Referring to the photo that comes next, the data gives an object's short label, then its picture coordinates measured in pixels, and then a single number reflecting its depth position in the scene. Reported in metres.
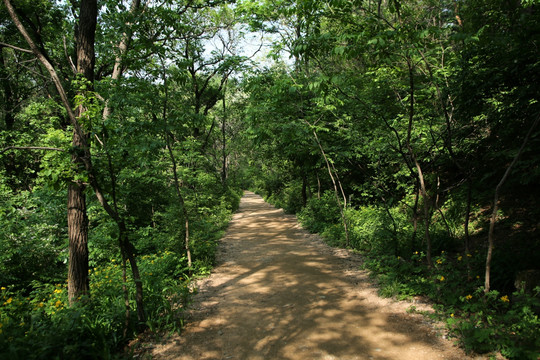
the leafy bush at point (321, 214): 11.04
